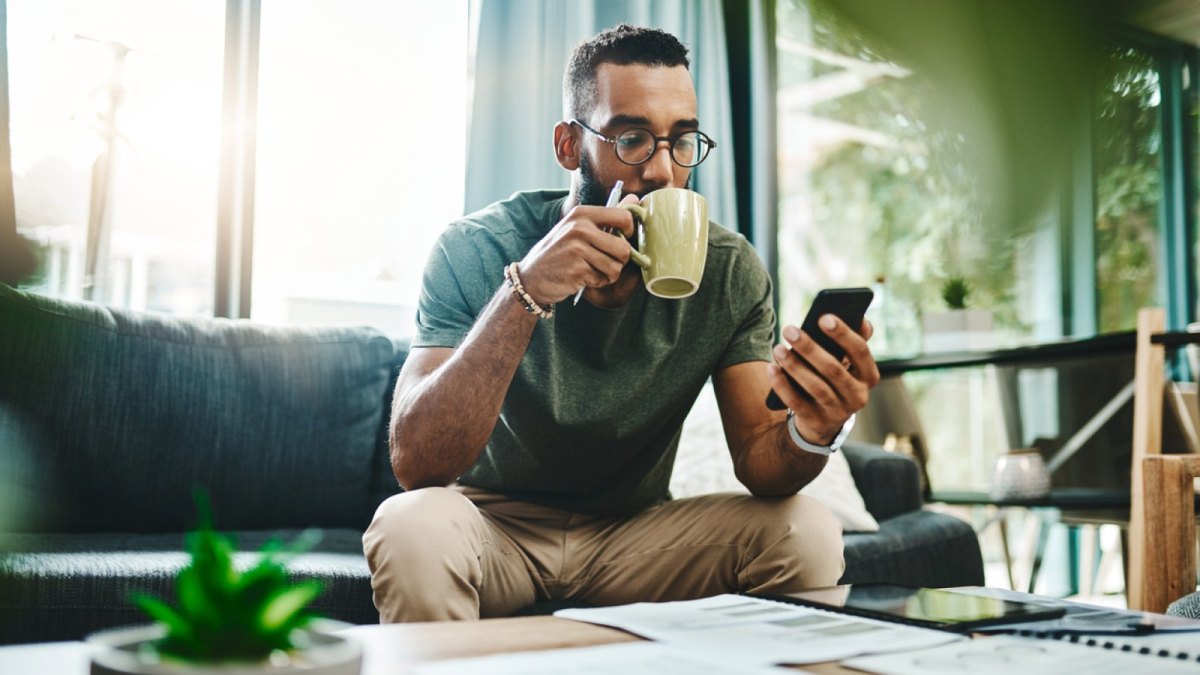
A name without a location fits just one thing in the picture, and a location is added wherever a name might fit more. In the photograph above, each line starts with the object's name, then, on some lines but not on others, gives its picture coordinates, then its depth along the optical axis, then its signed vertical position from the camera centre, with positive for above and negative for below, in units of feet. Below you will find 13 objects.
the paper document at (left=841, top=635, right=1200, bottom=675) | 2.19 -0.65
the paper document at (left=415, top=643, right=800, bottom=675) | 2.08 -0.63
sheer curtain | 8.96 +2.71
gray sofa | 5.61 -0.48
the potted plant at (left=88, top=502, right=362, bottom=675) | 1.68 -0.43
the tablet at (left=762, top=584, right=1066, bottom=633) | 2.70 -0.67
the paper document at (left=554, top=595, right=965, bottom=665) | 2.34 -0.67
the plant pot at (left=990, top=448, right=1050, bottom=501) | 8.78 -0.83
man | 3.82 -0.11
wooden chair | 5.18 -0.76
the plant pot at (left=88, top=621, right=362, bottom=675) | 1.64 -0.50
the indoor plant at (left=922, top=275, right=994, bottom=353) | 9.70 +0.59
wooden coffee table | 2.10 -0.65
